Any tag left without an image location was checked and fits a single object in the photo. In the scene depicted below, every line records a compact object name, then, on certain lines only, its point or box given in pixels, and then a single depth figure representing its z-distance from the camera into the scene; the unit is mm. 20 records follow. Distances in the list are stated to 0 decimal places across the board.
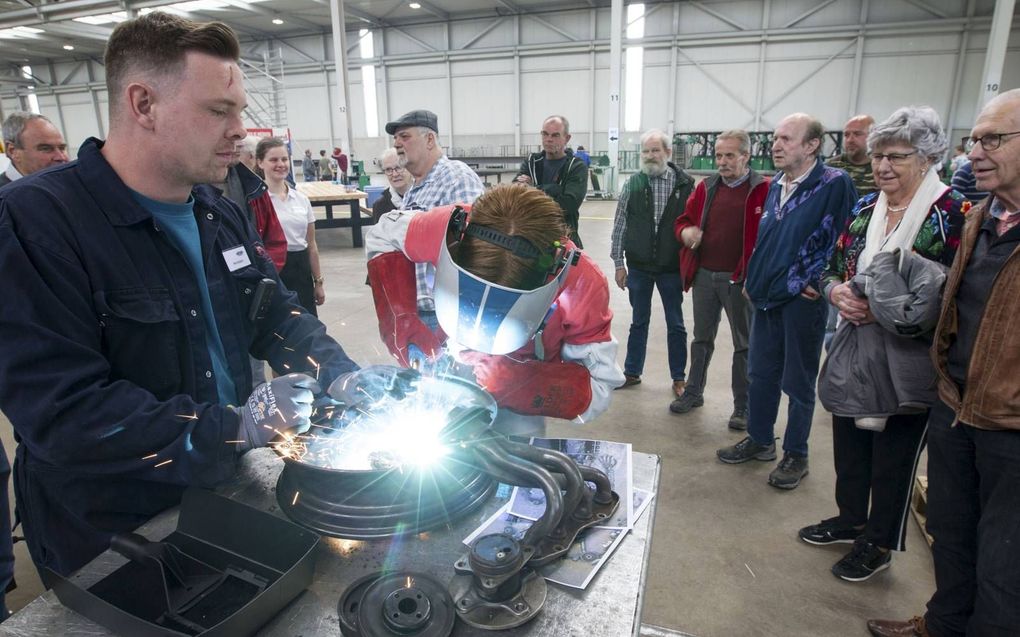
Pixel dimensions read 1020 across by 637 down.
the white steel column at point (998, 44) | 10211
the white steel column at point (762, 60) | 14555
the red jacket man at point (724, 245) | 3252
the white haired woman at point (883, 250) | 1931
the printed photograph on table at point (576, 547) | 1004
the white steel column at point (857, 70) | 13859
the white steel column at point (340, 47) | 12070
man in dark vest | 3770
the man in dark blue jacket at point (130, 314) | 1013
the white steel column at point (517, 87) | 16828
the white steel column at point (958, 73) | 13156
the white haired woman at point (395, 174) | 4357
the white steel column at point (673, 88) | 15258
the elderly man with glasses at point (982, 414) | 1483
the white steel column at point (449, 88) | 17859
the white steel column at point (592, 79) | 15992
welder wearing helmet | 1270
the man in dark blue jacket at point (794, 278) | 2543
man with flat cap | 2967
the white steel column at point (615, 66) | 11352
